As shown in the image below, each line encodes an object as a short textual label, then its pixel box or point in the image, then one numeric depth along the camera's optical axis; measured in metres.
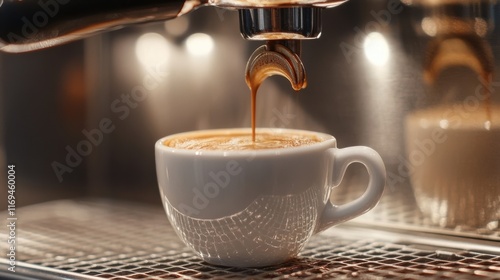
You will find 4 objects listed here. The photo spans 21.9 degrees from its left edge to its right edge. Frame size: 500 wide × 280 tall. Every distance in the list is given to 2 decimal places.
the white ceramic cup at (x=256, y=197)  0.54
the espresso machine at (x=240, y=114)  0.53
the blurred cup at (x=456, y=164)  0.58
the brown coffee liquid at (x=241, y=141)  0.56
